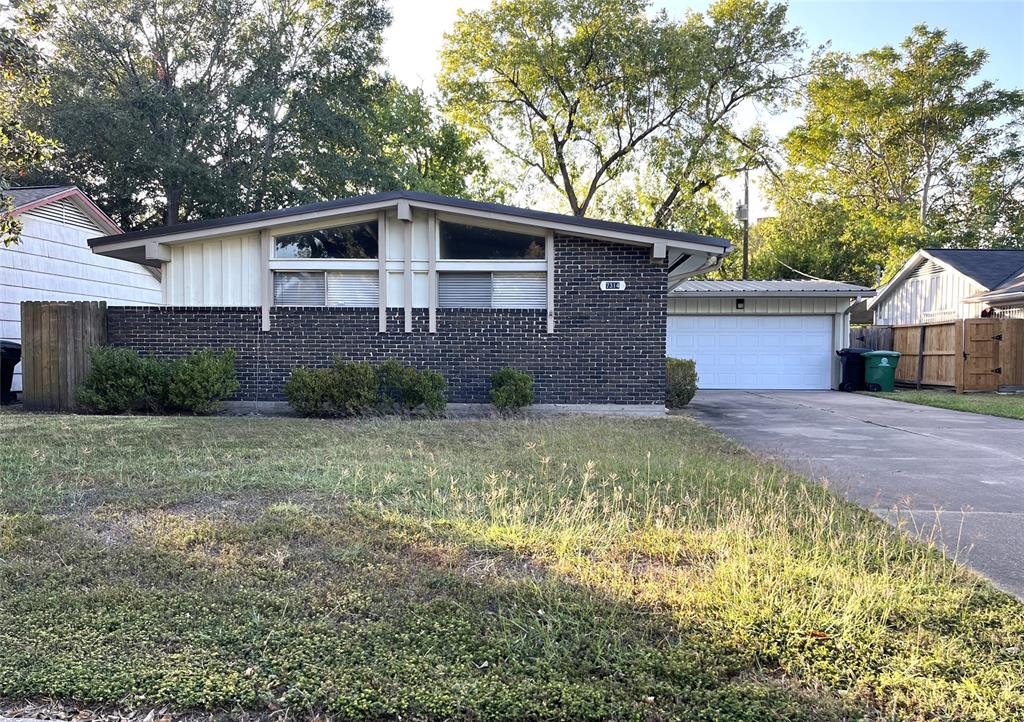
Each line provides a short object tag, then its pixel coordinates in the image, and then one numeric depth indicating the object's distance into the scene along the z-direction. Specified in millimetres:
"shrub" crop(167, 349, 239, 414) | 10289
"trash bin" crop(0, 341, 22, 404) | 11898
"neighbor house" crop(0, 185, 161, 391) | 13141
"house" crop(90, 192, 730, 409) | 11086
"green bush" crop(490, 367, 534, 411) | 10594
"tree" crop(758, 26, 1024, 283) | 28656
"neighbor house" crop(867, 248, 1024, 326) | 18344
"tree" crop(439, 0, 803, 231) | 25672
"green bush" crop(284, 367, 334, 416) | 10383
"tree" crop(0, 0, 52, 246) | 7062
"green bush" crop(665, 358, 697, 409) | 12570
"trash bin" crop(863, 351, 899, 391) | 17734
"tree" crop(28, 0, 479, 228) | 19484
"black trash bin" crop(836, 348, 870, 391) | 17875
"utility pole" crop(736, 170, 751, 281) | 28703
